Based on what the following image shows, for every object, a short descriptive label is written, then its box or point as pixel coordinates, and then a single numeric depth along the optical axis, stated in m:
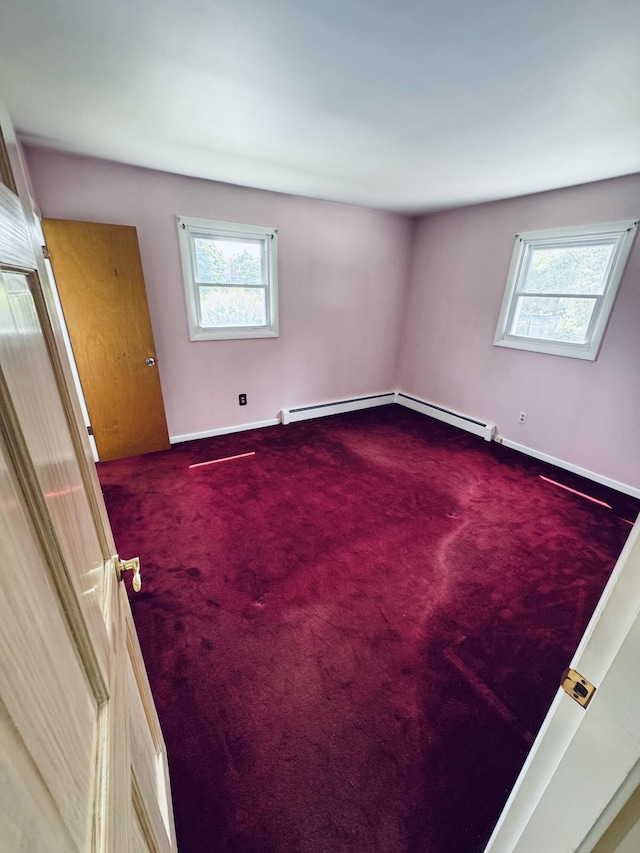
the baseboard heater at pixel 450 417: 3.77
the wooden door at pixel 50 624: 0.25
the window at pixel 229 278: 3.10
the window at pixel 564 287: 2.73
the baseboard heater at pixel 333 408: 4.07
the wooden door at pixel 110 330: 2.62
